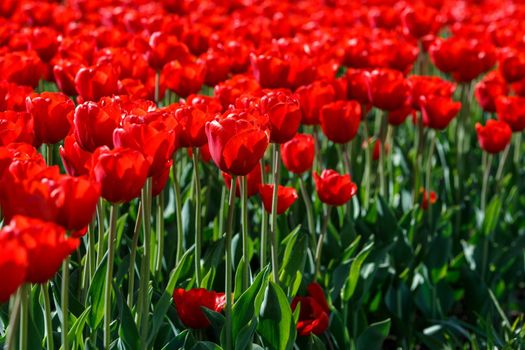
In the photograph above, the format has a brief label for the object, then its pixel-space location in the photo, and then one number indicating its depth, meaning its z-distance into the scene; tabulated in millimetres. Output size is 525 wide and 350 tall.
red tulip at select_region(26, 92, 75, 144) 4078
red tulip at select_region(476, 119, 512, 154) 6129
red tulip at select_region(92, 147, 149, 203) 3076
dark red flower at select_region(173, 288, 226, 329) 4031
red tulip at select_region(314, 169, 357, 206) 4805
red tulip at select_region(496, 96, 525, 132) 6227
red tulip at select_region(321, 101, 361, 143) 5254
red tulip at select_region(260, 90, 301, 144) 4215
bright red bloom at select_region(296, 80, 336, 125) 5367
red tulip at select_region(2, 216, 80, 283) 2504
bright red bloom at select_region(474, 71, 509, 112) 6555
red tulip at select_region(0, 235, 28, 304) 2420
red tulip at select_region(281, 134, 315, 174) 5016
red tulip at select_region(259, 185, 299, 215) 4723
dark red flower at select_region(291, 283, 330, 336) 4520
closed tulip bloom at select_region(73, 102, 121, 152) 3572
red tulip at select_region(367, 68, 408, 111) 5762
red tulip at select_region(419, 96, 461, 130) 6016
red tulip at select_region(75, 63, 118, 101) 4816
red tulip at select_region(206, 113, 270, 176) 3512
